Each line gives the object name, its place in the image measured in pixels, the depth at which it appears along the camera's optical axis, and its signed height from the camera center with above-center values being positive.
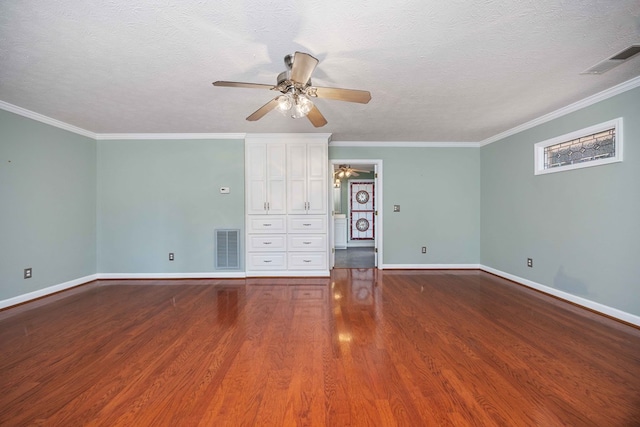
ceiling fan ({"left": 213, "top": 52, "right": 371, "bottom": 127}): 1.88 +0.91
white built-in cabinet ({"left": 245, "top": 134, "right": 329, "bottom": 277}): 4.47 +0.09
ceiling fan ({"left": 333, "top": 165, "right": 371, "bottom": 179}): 6.75 +1.06
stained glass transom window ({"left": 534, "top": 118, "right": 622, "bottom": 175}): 2.80 +0.74
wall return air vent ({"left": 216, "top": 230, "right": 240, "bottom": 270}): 4.48 -0.67
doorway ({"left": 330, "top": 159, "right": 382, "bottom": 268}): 7.64 +0.01
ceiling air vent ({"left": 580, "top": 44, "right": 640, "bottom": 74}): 2.05 +1.23
